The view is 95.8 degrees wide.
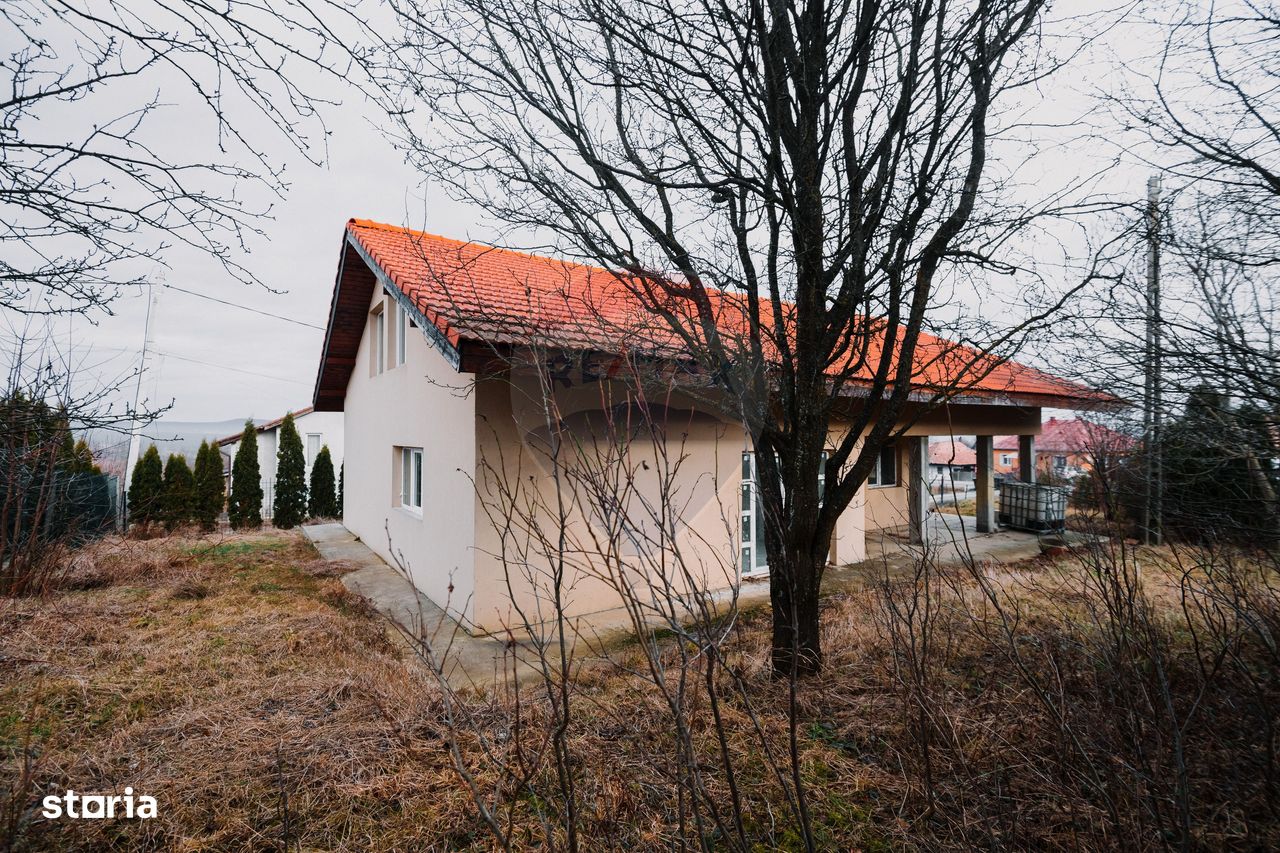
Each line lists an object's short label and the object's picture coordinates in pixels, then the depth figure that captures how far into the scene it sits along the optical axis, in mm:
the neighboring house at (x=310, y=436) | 20625
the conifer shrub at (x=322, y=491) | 15289
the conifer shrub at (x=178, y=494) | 13227
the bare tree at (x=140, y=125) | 2330
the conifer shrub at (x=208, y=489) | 13750
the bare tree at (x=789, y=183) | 3766
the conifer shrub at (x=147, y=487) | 13008
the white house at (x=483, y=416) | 5645
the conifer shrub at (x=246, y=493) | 14047
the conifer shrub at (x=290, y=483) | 14484
